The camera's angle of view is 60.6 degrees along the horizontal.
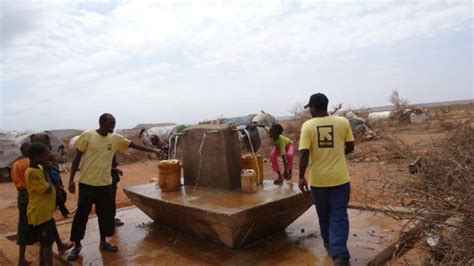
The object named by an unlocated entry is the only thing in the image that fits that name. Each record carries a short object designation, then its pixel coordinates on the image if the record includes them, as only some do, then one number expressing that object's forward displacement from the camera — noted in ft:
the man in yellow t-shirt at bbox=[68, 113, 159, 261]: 15.26
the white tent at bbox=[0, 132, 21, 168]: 46.76
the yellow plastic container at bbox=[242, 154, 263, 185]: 17.92
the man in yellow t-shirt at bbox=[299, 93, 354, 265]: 12.75
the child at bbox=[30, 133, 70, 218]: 14.35
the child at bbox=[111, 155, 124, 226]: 19.10
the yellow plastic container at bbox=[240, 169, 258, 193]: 16.21
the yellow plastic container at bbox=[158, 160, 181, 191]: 17.89
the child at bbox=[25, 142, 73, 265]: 13.44
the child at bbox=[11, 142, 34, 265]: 14.23
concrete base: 13.80
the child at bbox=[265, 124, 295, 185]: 19.18
